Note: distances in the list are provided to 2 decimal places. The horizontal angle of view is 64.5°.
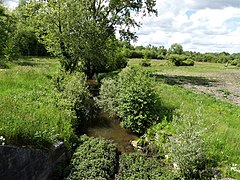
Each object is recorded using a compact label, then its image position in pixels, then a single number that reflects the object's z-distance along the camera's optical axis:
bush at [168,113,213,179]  6.07
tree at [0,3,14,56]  19.59
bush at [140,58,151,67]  36.62
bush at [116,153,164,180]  6.32
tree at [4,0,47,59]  33.27
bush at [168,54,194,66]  41.95
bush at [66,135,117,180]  6.26
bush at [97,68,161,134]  9.73
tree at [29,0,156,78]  16.74
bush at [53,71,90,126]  9.33
